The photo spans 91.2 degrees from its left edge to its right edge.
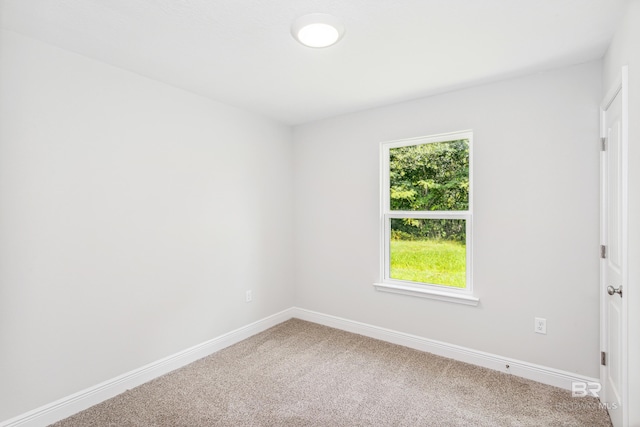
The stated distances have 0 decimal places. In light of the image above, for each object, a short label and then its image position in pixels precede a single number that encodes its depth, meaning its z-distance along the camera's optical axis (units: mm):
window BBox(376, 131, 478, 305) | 2867
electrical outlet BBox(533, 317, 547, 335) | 2426
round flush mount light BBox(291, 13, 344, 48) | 1745
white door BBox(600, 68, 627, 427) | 1688
